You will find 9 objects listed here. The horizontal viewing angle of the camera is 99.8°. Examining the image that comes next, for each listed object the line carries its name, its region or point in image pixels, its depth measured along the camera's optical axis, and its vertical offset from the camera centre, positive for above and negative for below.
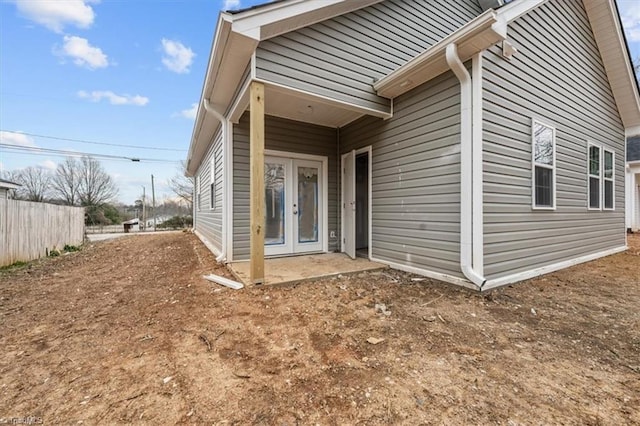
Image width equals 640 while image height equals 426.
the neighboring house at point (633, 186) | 11.54 +1.28
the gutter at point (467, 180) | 3.45 +0.45
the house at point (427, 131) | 3.51 +1.48
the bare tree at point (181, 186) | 26.31 +2.94
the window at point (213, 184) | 6.45 +0.79
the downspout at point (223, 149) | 4.90 +1.23
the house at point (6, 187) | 10.42 +1.19
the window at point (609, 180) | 6.30 +0.82
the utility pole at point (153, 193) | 28.45 +2.45
